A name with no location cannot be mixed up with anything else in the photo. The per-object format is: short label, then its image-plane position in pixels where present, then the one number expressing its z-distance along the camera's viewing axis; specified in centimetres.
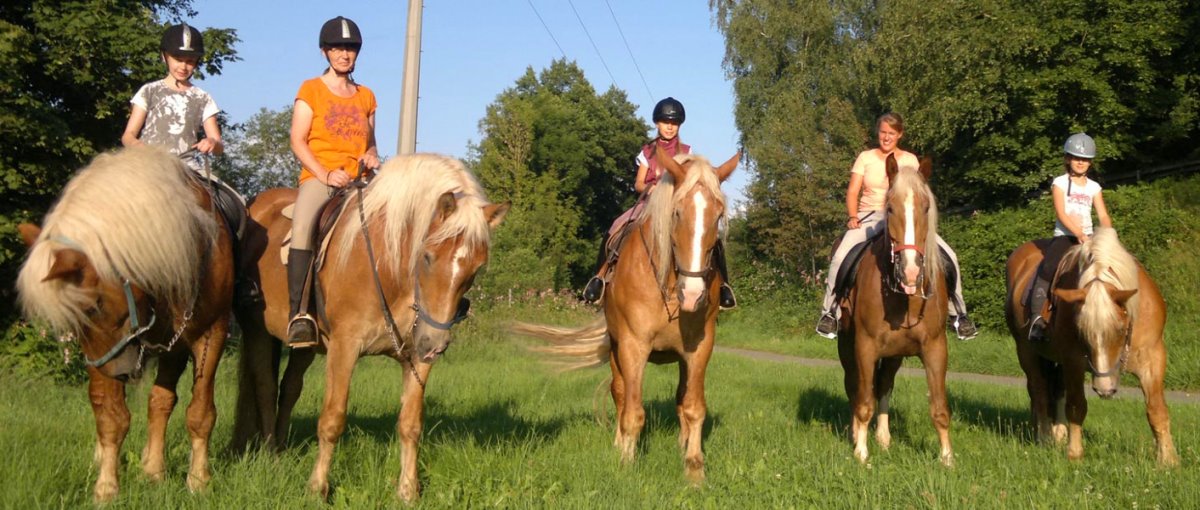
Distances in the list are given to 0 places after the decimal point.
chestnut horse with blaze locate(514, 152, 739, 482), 603
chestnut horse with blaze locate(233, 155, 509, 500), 520
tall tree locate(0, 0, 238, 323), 1339
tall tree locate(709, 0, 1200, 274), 2242
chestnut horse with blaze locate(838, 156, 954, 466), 686
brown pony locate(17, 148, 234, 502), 443
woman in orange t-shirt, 603
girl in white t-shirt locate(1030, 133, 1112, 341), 797
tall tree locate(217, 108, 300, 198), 5525
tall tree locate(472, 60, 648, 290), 4778
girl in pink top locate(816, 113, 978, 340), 823
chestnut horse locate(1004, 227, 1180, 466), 678
